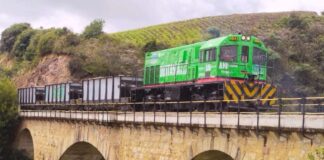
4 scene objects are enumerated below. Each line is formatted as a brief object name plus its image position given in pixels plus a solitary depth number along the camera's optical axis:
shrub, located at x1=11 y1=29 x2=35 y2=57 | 88.62
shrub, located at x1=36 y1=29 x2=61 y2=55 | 75.05
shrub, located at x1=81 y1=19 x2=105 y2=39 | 78.94
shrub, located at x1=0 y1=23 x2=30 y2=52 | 94.75
